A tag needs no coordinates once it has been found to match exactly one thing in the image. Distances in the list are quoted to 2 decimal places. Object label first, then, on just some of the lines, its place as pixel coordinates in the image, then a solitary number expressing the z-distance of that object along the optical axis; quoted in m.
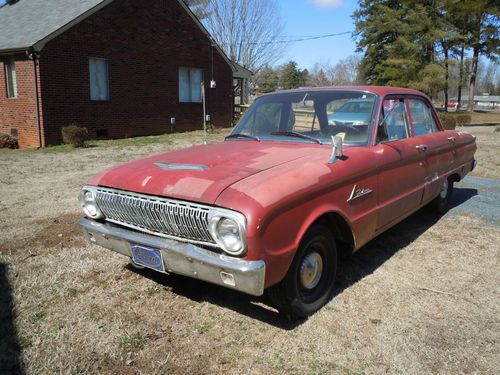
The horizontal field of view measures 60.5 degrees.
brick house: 13.40
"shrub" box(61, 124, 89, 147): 12.94
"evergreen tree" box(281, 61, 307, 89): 71.75
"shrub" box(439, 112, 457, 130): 19.96
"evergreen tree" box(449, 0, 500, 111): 25.39
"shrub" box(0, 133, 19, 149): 13.57
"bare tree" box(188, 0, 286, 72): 37.48
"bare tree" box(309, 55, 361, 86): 68.75
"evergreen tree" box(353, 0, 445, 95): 27.86
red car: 2.65
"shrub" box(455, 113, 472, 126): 24.77
